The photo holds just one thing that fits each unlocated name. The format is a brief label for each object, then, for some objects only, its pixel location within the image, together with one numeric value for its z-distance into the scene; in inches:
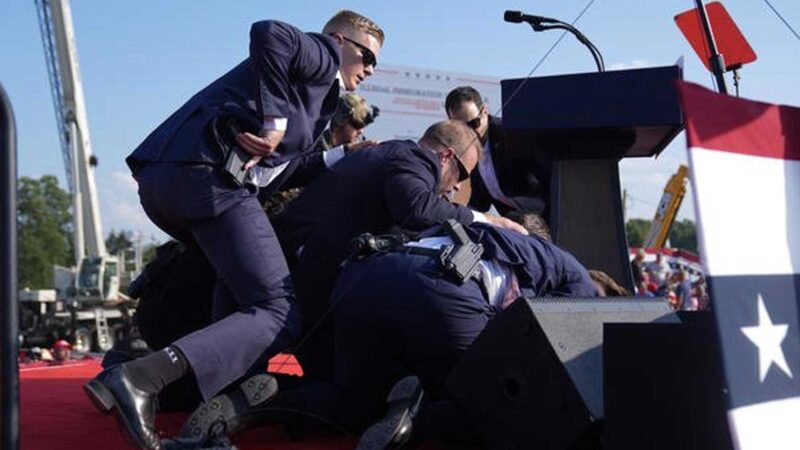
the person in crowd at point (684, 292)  629.7
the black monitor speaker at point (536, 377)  93.7
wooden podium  154.1
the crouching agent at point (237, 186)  109.0
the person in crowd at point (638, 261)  411.2
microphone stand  190.4
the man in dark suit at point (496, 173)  189.9
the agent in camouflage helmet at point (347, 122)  167.0
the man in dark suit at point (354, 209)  127.3
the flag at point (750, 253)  69.7
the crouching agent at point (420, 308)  109.6
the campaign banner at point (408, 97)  380.8
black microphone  177.2
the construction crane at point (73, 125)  968.3
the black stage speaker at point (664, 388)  78.2
